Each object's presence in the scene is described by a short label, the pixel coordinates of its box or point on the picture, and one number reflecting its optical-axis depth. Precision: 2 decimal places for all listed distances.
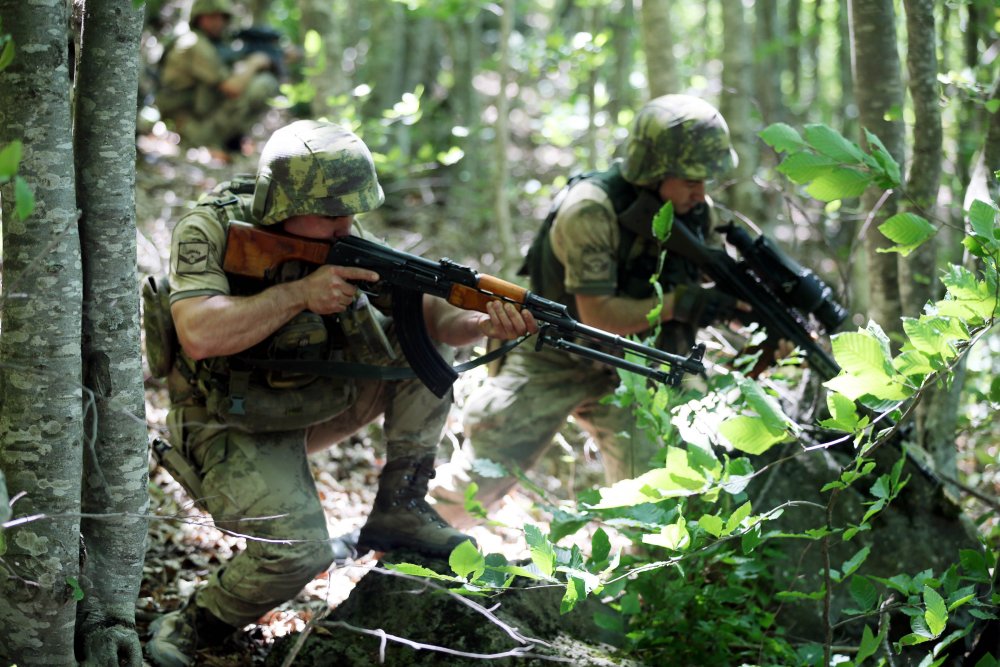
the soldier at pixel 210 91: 11.62
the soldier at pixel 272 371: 3.50
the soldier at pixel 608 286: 4.51
